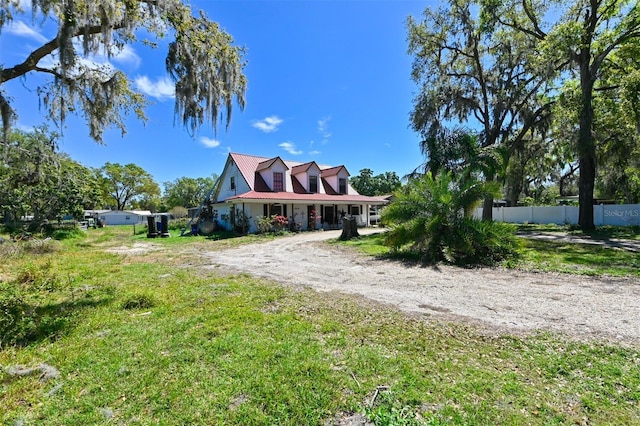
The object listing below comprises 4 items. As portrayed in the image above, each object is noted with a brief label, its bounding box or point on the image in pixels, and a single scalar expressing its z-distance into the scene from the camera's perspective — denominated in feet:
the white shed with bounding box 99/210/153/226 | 141.28
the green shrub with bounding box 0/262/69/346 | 11.98
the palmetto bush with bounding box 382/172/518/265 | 26.09
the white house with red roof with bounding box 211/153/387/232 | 63.72
